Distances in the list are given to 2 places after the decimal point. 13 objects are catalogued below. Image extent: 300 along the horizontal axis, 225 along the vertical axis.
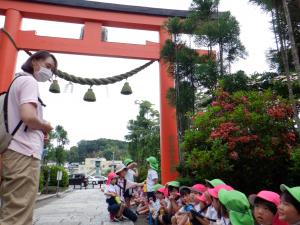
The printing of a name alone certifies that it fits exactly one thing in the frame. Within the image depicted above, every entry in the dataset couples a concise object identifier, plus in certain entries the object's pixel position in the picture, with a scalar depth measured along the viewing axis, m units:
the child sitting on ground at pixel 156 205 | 3.99
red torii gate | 6.91
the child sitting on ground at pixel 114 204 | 4.69
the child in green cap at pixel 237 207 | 2.06
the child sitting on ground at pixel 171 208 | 3.55
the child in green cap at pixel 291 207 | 1.61
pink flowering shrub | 4.03
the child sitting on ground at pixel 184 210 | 2.77
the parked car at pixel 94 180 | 26.92
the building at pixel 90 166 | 46.54
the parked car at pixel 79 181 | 21.86
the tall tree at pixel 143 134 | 12.75
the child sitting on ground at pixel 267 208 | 1.89
